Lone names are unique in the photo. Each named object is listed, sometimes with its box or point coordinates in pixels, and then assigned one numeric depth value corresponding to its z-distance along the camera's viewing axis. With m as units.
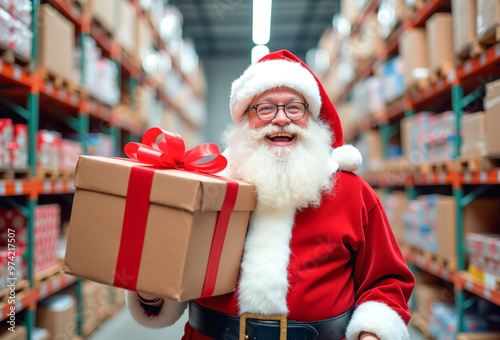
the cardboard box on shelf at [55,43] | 3.04
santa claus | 1.37
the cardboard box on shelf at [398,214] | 4.50
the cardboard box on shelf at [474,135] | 2.82
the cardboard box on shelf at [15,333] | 2.50
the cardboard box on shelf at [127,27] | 4.70
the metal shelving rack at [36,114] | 2.72
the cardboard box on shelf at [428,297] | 3.85
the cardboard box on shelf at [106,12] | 3.95
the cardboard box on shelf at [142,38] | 5.36
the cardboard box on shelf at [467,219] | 3.23
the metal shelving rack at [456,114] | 2.85
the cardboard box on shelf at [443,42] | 3.46
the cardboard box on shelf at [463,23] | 2.92
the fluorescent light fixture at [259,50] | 11.74
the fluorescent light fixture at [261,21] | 8.08
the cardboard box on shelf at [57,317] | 3.22
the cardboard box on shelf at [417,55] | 3.85
